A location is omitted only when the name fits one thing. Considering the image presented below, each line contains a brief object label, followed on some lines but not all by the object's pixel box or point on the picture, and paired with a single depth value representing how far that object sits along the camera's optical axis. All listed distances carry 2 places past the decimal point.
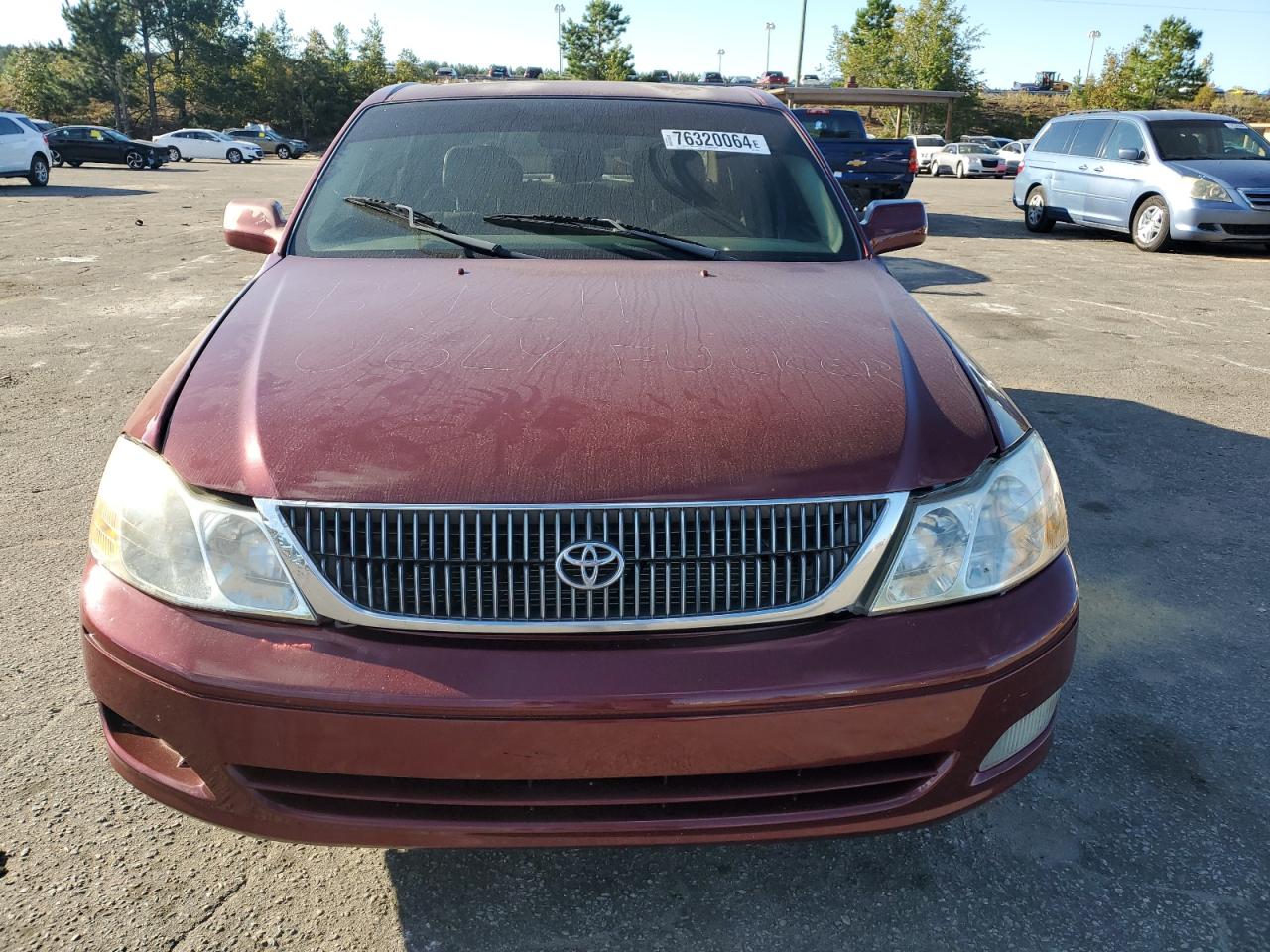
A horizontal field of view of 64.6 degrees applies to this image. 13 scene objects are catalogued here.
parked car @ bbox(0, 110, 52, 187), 21.39
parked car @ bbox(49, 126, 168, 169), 34.25
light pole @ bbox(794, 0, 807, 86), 47.12
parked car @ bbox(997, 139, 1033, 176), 34.78
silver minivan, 11.48
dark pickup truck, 15.29
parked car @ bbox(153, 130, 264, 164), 45.69
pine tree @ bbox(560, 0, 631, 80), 78.19
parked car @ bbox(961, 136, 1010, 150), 41.76
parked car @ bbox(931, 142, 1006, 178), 34.88
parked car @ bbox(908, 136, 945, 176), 37.12
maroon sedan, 1.64
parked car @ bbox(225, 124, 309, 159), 53.22
